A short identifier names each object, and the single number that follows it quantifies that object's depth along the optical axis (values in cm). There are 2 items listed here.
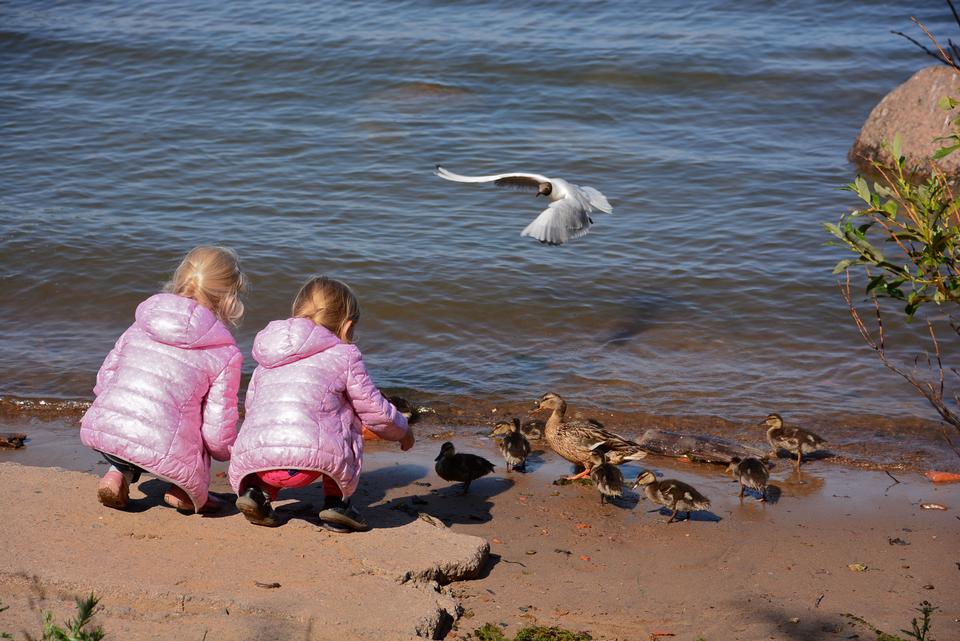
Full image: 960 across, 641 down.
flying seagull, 910
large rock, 1396
